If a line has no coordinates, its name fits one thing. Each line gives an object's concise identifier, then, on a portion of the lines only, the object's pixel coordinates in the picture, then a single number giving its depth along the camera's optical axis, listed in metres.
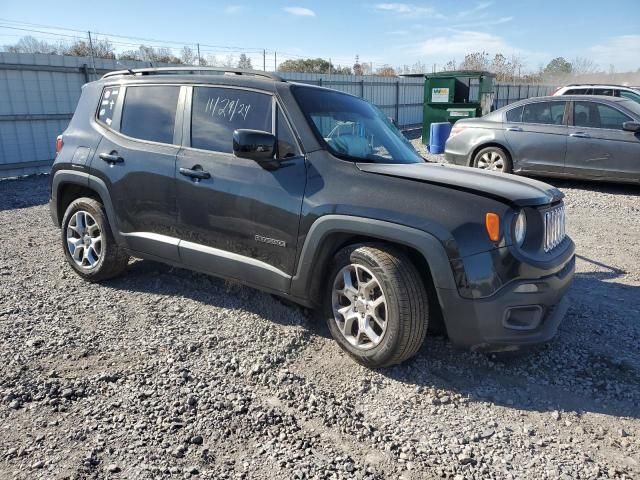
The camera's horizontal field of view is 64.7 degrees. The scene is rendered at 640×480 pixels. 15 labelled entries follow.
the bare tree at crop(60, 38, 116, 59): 16.16
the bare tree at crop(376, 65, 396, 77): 37.17
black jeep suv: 2.92
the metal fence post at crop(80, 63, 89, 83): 11.70
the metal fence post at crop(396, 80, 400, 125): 21.62
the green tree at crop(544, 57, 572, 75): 74.12
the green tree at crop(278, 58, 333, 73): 37.42
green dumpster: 13.80
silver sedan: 8.45
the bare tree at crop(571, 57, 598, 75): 71.62
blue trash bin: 13.24
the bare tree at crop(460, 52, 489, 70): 50.62
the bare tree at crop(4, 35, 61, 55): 16.21
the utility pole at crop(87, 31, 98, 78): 11.89
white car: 12.48
